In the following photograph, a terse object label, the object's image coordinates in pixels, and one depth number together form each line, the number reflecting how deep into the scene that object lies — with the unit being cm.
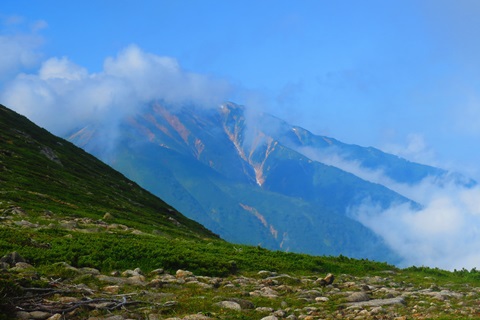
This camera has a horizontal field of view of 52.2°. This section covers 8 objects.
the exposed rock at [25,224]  2819
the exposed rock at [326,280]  2171
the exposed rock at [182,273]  2056
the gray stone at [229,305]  1573
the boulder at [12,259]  1797
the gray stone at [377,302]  1706
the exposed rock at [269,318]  1450
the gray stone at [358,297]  1811
